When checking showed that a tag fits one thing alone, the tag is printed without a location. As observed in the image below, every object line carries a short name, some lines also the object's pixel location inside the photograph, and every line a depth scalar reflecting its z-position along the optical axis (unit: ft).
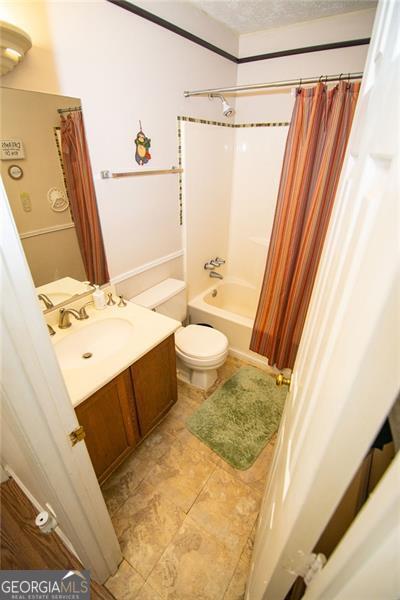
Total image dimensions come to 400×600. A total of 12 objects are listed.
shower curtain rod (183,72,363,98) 4.98
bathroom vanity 3.92
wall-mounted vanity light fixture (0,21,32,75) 3.05
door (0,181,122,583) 1.76
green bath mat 5.63
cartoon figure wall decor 5.41
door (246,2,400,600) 0.91
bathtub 7.84
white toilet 6.38
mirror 3.76
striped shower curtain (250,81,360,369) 5.15
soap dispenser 5.30
